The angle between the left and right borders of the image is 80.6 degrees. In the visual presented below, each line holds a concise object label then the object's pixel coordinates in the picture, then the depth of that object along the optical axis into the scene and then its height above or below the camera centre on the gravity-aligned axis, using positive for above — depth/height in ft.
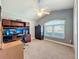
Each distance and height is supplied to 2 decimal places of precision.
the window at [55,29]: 11.77 -0.06
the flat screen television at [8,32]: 10.21 -0.65
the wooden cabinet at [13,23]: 10.05 +1.43
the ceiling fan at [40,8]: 8.80 +4.58
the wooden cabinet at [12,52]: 2.91 -1.59
